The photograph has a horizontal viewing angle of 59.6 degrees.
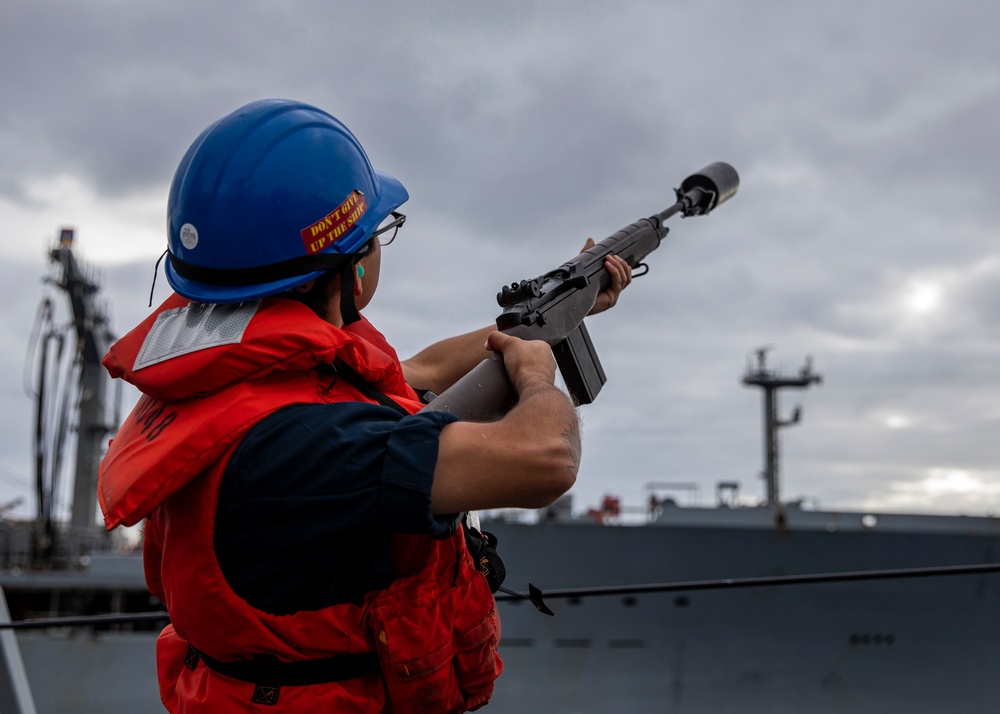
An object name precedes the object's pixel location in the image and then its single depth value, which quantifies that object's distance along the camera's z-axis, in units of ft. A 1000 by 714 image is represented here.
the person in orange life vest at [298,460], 3.92
